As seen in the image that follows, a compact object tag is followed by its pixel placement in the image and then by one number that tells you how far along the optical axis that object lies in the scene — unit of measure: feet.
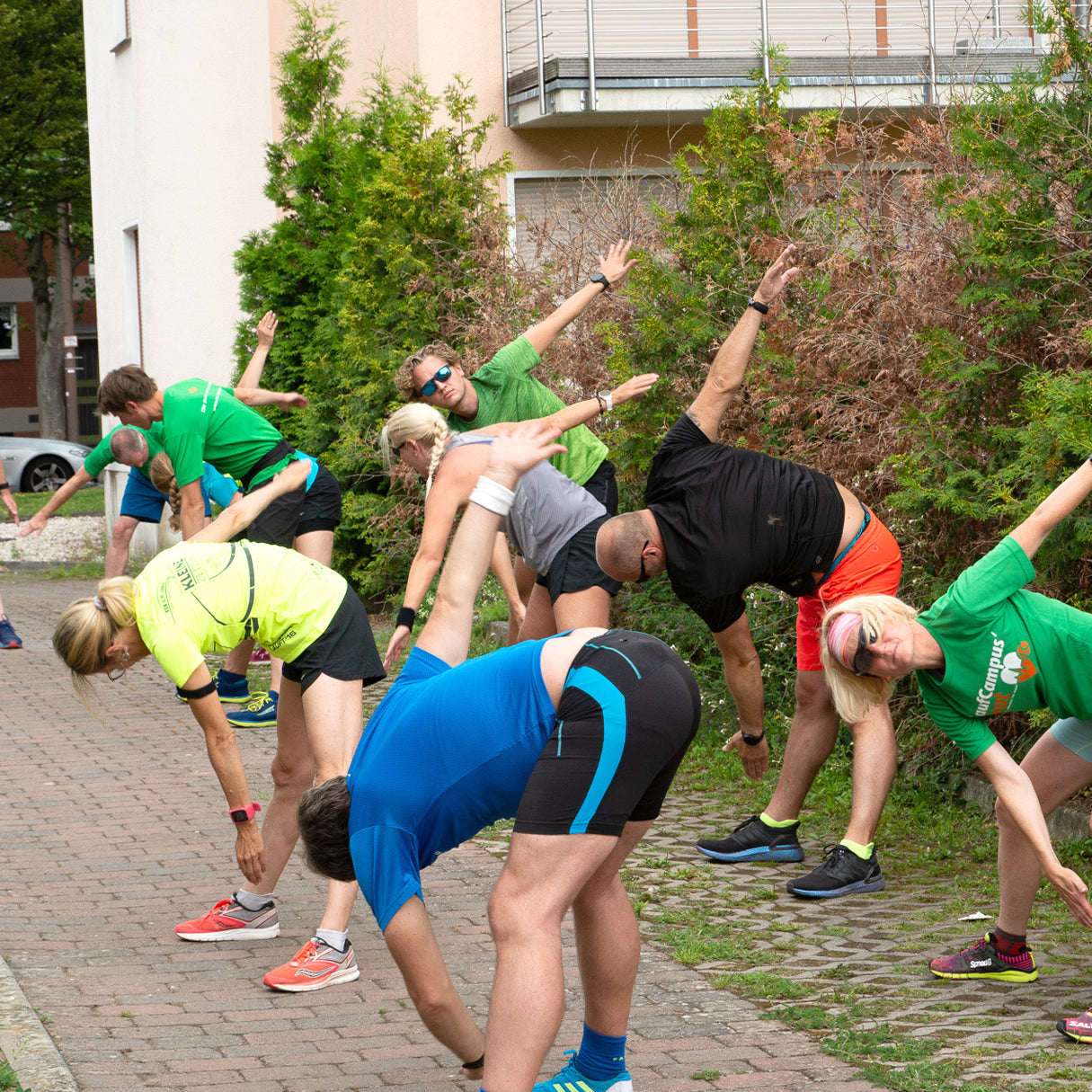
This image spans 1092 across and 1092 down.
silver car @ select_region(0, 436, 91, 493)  92.22
